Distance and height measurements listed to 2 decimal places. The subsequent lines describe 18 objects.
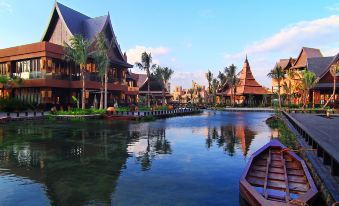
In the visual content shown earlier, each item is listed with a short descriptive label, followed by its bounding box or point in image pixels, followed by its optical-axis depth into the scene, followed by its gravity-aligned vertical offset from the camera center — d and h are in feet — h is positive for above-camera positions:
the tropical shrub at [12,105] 128.98 -2.24
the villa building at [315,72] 183.19 +19.68
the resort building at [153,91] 251.80 +8.43
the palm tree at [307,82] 167.63 +11.90
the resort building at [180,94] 396.47 +10.22
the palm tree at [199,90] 372.99 +14.41
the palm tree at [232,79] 262.47 +20.66
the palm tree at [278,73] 204.40 +20.27
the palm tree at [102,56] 138.21 +21.36
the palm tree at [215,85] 310.82 +17.56
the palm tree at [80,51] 126.62 +22.19
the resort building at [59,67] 138.51 +17.88
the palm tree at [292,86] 197.98 +11.08
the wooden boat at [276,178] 22.54 -7.53
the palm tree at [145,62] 201.36 +27.24
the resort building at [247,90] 261.24 +10.29
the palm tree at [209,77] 301.92 +25.40
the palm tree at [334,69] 148.97 +17.43
